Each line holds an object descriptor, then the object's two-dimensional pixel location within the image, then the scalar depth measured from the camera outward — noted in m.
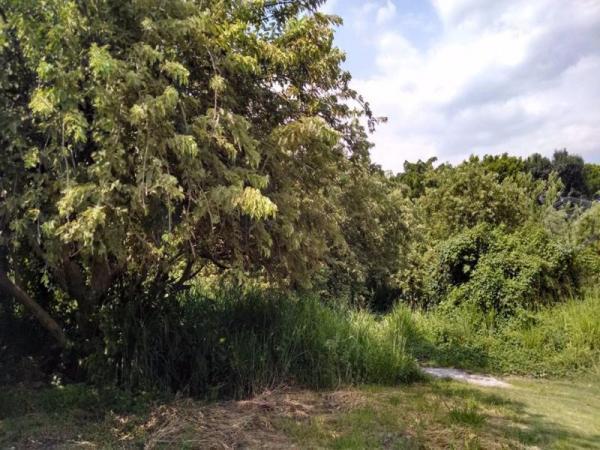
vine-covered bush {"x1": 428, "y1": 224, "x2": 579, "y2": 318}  10.38
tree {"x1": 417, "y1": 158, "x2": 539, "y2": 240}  17.28
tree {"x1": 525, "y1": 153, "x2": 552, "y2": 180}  34.84
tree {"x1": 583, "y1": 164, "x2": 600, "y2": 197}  37.12
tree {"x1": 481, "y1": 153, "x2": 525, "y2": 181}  31.19
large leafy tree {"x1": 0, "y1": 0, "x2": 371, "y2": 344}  4.01
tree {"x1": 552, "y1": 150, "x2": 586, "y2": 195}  35.31
